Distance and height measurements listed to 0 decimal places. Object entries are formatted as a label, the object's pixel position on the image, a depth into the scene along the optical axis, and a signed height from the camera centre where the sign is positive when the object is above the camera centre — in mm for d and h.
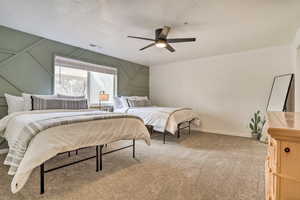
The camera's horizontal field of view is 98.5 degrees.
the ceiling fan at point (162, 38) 2371 +1162
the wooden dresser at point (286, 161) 566 -280
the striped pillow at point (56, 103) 2423 -105
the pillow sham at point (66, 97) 2734 +27
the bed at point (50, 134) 1324 -458
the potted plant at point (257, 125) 3430 -694
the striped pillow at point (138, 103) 3974 -137
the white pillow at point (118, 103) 4023 -141
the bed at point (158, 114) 3073 -390
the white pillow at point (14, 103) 2372 -95
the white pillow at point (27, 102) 2381 -75
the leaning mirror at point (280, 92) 3060 +171
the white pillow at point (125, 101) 3950 -76
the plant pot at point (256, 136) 3413 -973
